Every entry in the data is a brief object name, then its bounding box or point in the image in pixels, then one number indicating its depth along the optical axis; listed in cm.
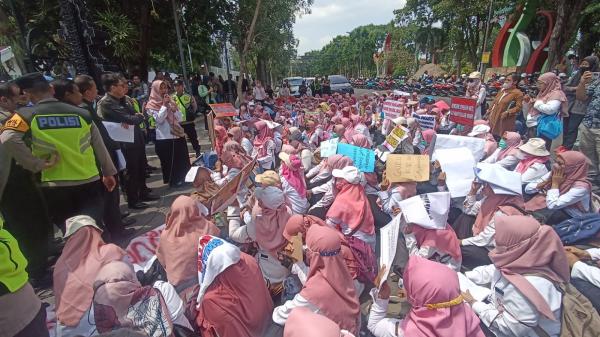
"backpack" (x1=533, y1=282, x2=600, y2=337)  190
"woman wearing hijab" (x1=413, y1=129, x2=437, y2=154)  505
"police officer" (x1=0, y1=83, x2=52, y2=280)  310
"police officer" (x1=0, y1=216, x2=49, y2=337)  154
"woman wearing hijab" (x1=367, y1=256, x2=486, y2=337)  176
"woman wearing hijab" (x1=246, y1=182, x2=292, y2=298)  278
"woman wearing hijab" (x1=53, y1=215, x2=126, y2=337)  209
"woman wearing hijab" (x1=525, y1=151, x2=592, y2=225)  312
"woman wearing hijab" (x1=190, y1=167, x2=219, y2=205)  370
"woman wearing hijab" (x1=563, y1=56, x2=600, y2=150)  571
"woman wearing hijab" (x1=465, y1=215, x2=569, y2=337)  188
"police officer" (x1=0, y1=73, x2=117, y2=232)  288
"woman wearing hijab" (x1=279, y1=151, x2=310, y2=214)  403
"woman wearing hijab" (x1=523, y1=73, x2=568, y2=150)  525
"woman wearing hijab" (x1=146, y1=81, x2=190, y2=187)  542
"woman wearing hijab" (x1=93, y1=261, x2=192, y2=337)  178
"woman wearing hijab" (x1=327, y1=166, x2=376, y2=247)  306
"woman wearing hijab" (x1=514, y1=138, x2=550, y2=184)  379
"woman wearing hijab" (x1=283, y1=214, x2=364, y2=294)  256
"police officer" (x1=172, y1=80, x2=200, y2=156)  622
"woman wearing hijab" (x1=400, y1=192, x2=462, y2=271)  262
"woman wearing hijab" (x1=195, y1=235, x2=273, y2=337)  207
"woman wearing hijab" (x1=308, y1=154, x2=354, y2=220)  396
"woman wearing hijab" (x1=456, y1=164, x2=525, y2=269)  302
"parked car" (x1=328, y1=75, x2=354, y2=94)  2094
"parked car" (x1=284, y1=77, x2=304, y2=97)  1964
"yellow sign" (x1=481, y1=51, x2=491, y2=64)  2033
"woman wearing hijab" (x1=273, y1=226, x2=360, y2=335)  207
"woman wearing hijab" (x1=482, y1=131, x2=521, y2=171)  424
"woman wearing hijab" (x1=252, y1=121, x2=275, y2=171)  562
